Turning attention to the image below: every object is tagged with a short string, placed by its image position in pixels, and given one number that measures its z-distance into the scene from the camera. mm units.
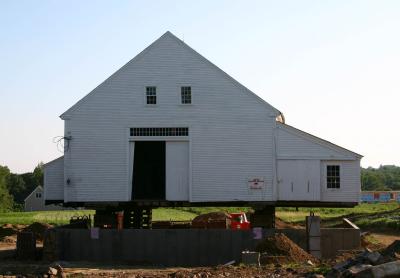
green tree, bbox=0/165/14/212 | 127125
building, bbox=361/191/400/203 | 133900
